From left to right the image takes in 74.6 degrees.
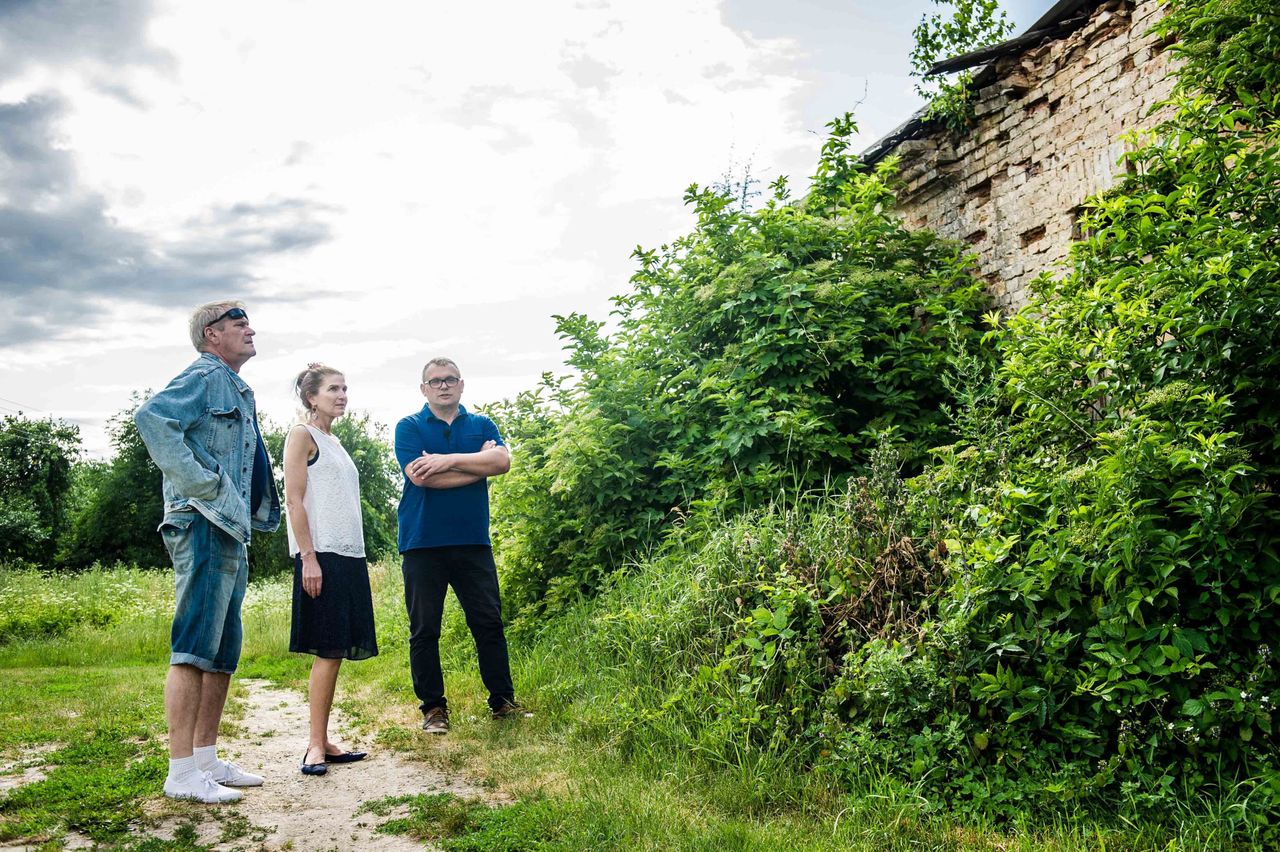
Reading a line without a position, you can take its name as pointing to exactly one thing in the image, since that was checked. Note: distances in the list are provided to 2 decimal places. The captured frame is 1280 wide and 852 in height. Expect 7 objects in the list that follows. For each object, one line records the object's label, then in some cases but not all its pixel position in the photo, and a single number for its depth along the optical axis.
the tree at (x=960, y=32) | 15.15
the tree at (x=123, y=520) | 36.12
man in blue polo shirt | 5.47
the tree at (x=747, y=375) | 6.99
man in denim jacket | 3.97
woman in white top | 4.71
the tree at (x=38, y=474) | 35.78
